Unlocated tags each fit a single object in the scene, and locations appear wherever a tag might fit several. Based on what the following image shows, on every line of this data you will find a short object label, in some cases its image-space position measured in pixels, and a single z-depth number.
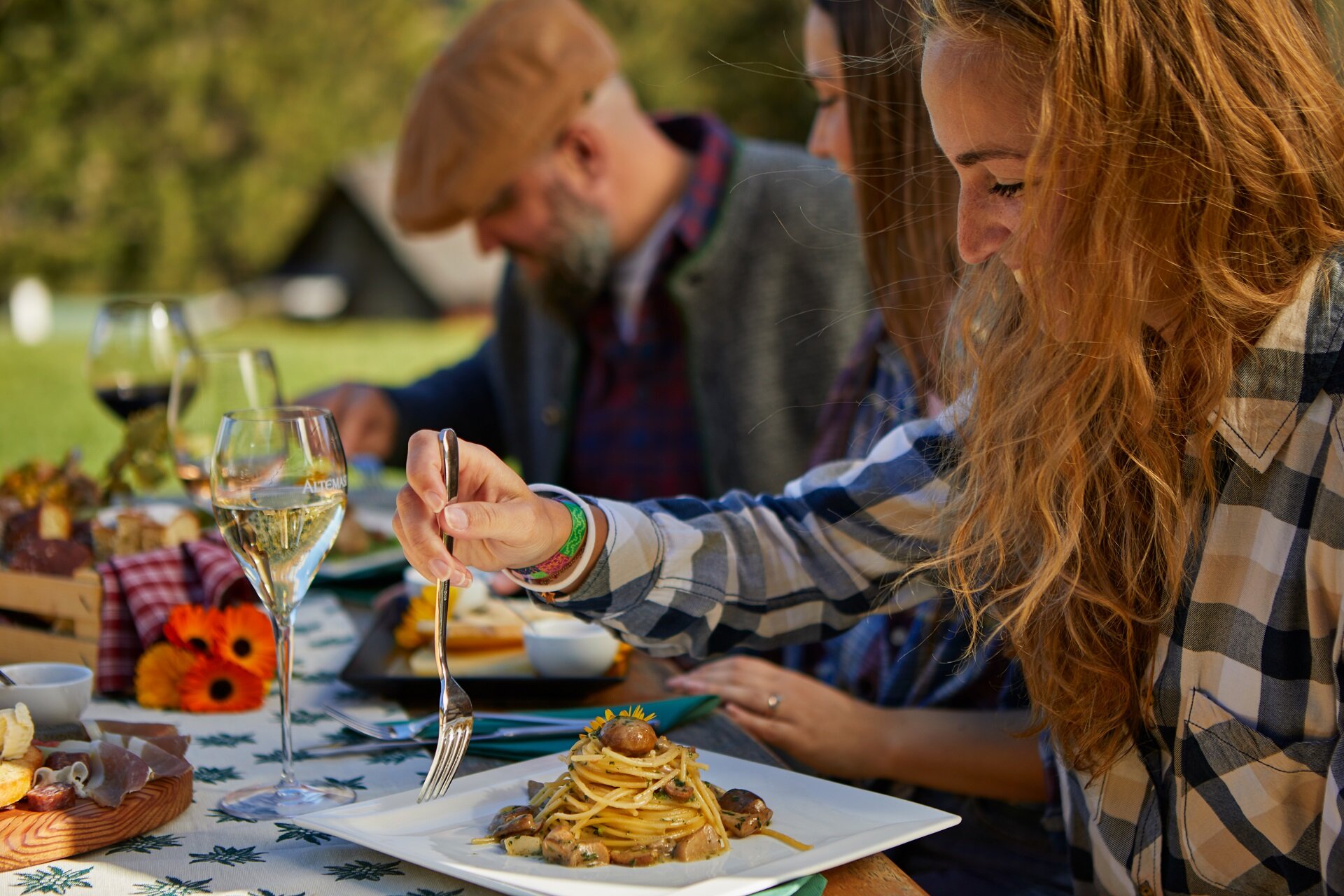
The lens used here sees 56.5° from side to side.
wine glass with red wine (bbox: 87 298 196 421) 2.06
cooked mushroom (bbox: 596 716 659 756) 0.97
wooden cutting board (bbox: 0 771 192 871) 0.94
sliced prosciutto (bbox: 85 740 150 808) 0.99
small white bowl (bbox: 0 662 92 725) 1.14
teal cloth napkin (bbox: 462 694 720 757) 1.19
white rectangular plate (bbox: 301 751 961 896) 0.88
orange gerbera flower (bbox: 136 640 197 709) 1.36
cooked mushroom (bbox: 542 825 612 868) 0.91
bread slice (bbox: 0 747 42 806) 0.96
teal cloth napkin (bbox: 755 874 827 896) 0.87
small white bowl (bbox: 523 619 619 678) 1.39
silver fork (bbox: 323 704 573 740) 1.23
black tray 1.37
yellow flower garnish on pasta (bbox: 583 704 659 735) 1.01
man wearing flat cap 2.96
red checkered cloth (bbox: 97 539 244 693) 1.39
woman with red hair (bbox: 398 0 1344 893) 1.03
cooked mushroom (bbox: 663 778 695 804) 0.95
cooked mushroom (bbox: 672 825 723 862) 0.92
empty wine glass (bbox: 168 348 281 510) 1.85
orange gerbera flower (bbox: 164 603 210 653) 1.37
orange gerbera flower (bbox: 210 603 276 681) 1.37
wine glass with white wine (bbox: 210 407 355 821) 1.10
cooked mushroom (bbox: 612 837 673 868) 0.92
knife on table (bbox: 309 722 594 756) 1.21
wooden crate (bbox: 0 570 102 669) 1.41
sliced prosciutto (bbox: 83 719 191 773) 1.10
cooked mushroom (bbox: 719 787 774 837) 0.96
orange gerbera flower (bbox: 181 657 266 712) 1.34
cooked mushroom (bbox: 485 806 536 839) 0.95
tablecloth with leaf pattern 0.91
